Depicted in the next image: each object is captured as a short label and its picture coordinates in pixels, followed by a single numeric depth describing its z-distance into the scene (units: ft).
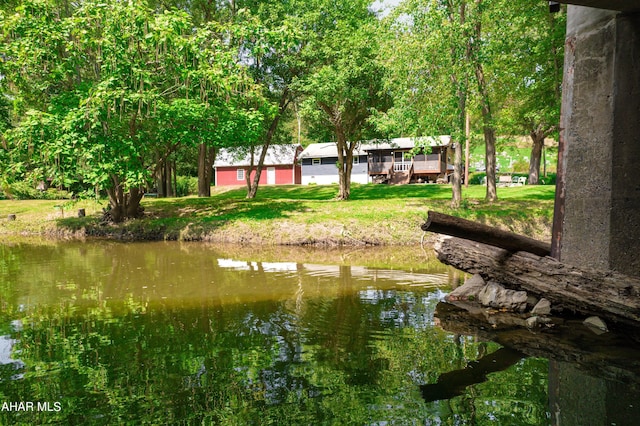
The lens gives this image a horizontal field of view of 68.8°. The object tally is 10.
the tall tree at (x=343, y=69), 72.69
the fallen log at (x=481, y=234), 24.09
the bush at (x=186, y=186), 144.81
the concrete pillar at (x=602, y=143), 22.43
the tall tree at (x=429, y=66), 58.70
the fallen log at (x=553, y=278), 21.24
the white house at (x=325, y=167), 155.62
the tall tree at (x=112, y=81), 53.16
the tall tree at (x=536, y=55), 63.36
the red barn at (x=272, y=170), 164.14
